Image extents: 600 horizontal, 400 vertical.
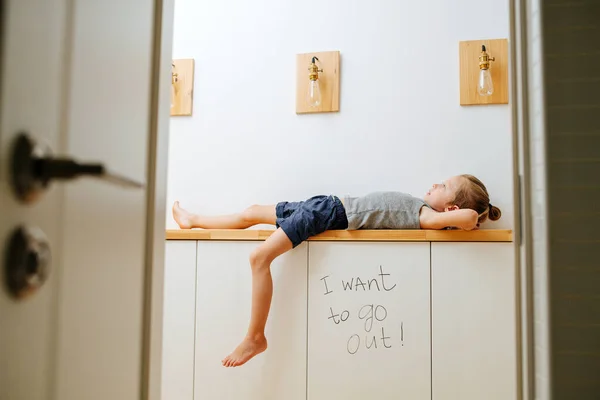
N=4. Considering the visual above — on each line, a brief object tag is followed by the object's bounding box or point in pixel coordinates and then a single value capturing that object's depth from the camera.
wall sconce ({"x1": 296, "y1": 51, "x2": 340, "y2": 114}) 2.47
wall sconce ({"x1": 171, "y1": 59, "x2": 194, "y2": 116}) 2.63
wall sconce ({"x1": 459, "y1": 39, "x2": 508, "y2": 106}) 2.32
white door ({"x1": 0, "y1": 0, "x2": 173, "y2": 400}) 0.51
